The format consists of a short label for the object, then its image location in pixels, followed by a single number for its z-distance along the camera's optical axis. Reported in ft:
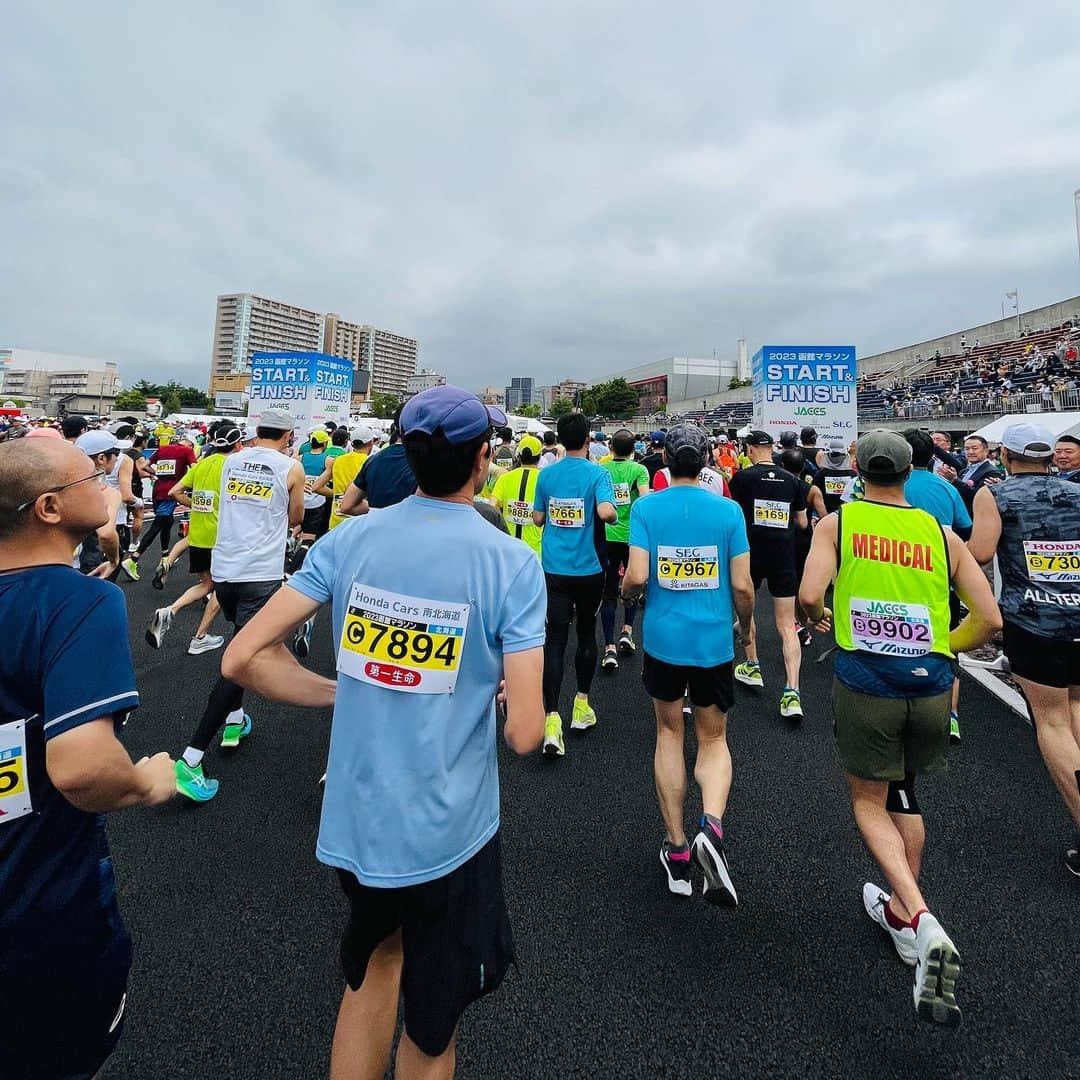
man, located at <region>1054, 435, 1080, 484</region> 12.77
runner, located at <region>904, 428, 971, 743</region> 12.28
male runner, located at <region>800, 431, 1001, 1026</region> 6.89
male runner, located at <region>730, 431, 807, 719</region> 15.03
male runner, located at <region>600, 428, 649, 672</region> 15.93
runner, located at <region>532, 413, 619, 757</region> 12.00
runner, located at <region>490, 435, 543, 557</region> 14.65
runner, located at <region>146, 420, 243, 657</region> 14.64
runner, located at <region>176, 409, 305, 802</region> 11.62
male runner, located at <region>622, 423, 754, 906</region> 8.25
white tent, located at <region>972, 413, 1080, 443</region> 20.92
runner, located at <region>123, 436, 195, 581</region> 23.89
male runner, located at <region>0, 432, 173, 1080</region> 3.48
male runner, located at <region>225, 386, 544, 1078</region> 4.06
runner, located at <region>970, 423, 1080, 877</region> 8.71
